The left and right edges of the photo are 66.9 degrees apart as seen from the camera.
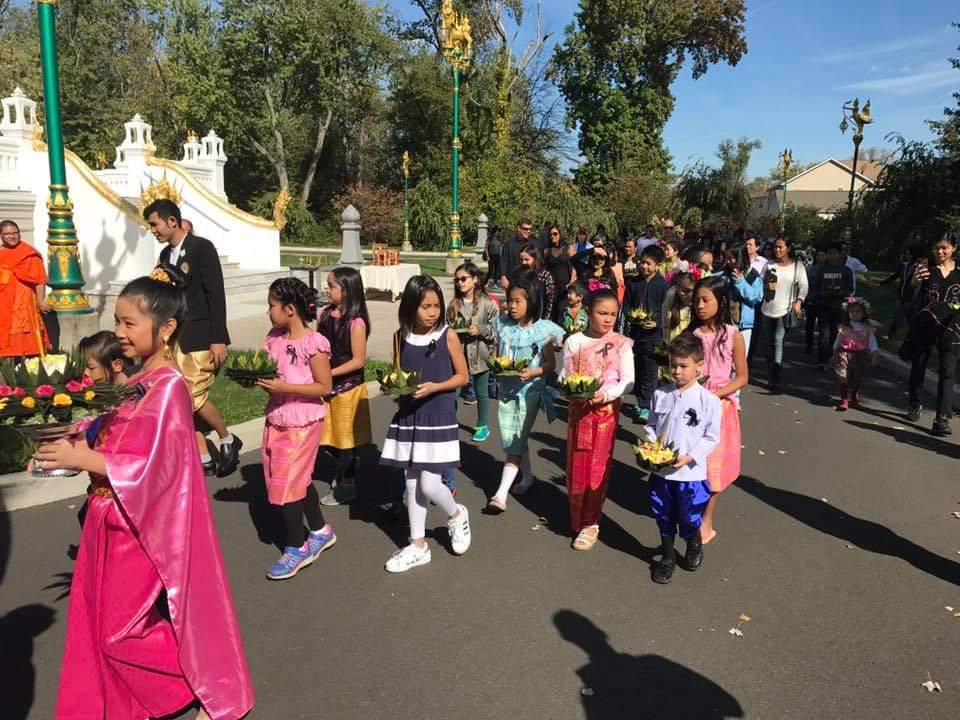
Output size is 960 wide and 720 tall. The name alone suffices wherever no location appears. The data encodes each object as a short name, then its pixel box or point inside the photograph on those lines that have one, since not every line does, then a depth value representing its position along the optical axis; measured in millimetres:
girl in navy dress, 4387
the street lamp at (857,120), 31703
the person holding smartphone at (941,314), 7551
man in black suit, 5625
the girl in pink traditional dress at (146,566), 2652
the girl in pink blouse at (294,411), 4199
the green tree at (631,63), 44812
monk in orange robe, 7395
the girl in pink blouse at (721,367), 4801
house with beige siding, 79438
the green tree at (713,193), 44312
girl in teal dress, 5465
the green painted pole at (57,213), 8406
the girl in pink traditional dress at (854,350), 9023
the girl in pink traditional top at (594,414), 4828
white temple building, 15422
